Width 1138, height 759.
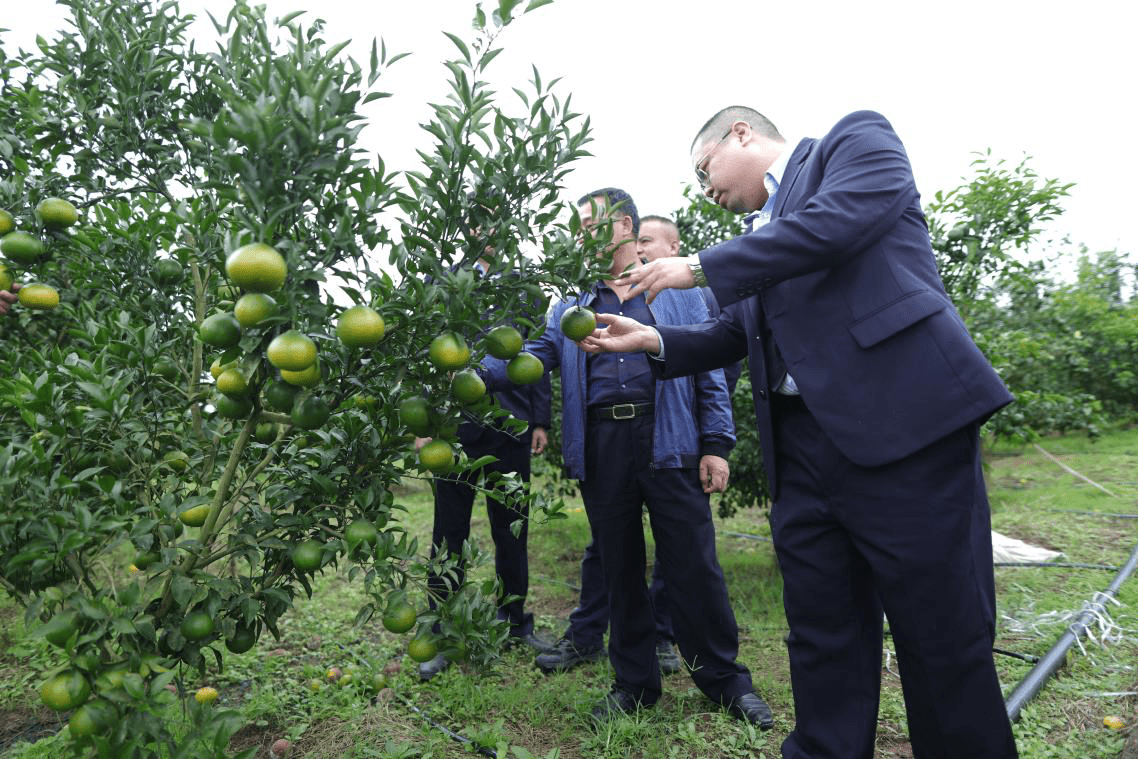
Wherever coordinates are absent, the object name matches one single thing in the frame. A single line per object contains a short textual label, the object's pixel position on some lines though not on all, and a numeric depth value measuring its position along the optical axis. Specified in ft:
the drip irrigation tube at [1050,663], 8.73
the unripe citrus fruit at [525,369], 5.94
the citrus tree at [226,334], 4.50
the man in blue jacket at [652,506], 8.96
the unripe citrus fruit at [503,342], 5.56
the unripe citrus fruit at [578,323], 6.36
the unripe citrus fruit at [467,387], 5.43
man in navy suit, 5.64
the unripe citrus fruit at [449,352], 4.95
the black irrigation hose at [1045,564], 14.82
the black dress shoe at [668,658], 10.84
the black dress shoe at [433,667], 10.19
